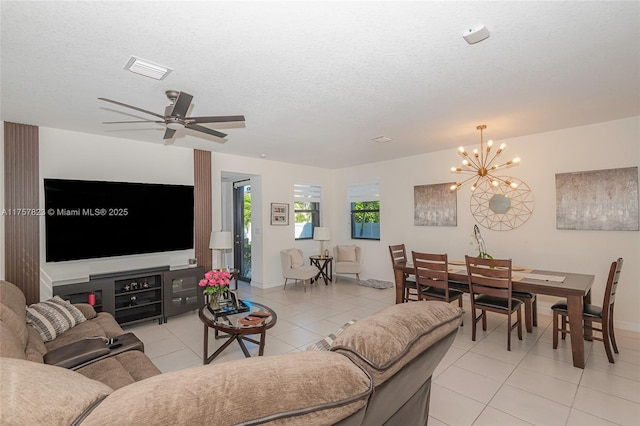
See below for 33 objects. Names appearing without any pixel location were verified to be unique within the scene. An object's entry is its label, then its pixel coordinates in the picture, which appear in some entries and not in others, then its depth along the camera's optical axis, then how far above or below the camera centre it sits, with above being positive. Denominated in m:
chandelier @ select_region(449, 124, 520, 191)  4.87 +0.76
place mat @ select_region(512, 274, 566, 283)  3.32 -0.76
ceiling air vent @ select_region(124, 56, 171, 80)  2.31 +1.16
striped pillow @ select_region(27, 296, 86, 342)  2.49 -0.87
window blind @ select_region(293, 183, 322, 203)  6.93 +0.49
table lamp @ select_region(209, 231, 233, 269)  5.03 -0.43
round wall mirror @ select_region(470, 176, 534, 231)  4.68 +0.11
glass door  7.08 -0.33
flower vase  3.23 -0.92
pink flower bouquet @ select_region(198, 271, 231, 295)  3.19 -0.71
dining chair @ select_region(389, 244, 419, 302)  4.43 -0.84
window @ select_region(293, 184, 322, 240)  7.00 +0.11
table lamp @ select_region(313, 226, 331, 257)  6.74 -0.45
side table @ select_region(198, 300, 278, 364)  2.72 -1.02
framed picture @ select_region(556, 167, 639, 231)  3.84 +0.14
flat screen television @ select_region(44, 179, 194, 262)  3.84 -0.03
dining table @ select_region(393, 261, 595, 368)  2.89 -0.78
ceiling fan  2.49 +0.86
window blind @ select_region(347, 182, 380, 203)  6.74 +0.49
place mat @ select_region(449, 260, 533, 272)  3.96 -0.76
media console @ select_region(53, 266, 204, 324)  3.78 -1.03
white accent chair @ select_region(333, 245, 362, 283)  6.68 -1.04
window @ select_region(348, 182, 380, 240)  6.79 +0.06
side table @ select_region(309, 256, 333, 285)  6.55 -1.16
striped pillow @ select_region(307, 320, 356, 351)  1.44 -0.65
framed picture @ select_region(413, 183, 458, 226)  5.45 +0.12
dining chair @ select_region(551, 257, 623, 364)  2.90 -1.04
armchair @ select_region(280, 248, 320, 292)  6.02 -1.09
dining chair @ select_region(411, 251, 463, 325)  3.87 -0.88
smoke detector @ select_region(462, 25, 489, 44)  1.96 +1.17
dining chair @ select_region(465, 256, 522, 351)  3.29 -0.87
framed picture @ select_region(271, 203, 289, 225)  6.41 +0.00
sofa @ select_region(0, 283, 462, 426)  0.62 -0.41
